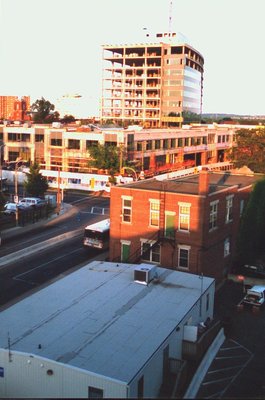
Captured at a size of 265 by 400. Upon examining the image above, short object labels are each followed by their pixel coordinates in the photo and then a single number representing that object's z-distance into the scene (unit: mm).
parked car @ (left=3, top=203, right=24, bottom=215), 57144
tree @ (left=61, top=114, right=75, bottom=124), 157675
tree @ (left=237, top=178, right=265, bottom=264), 37281
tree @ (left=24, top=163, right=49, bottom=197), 62750
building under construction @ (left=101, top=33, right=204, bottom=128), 153375
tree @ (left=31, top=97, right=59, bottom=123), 152375
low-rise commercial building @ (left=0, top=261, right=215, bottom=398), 17953
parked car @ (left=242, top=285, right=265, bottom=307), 30891
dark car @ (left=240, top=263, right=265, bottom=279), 36062
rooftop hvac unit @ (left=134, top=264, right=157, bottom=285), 27609
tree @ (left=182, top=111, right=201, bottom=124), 159625
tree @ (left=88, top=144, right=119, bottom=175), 83562
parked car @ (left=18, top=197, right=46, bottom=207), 60000
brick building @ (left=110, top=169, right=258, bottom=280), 33844
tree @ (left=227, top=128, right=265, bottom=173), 73000
